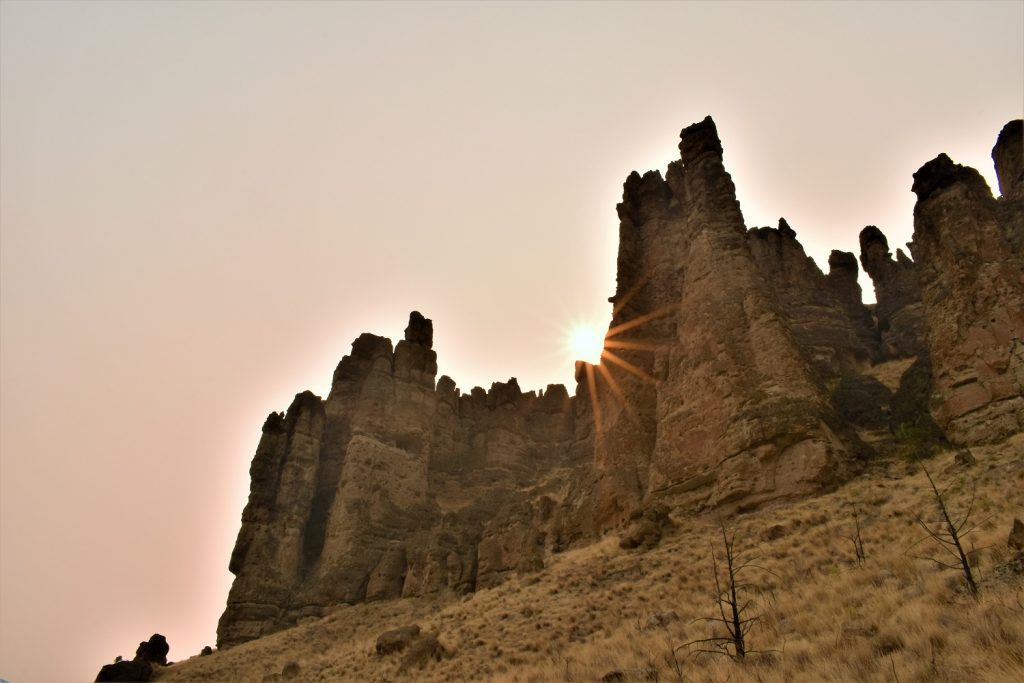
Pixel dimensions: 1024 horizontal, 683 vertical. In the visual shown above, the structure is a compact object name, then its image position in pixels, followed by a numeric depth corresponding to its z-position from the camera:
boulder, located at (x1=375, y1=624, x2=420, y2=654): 25.12
